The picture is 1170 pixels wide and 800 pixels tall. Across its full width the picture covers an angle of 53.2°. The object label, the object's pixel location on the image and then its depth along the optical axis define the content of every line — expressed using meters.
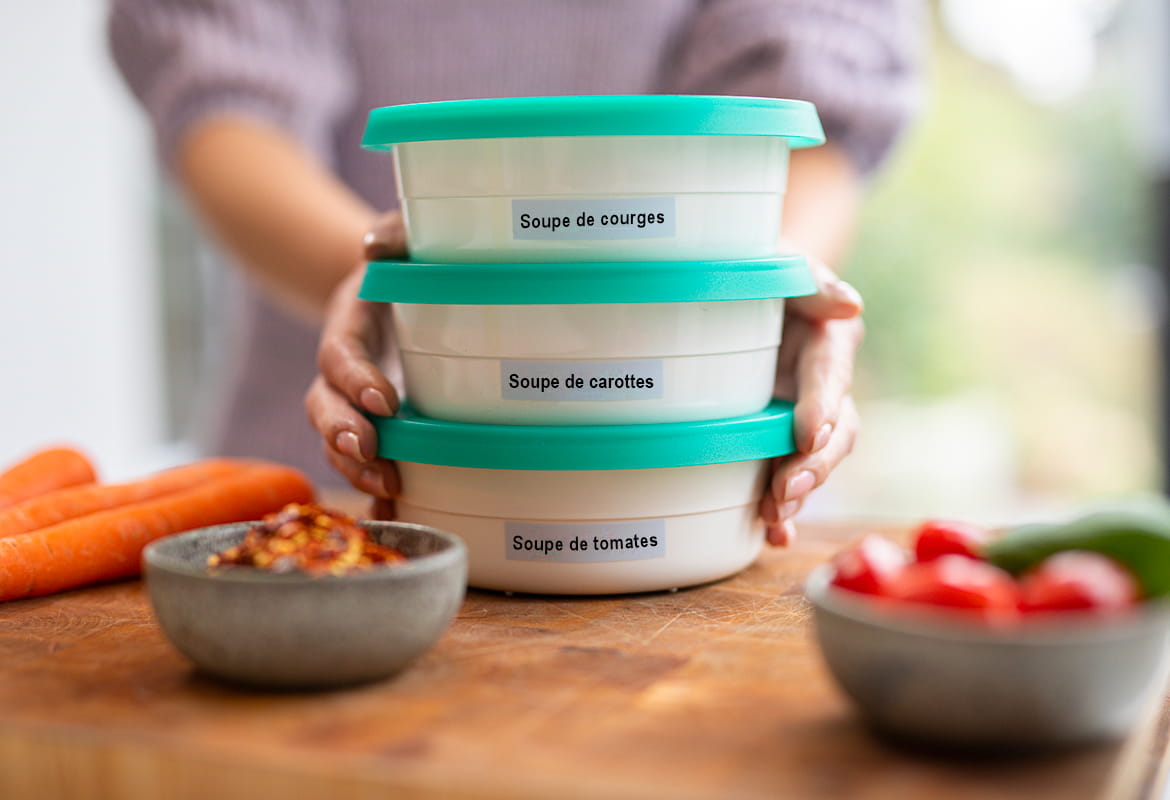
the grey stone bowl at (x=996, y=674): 0.58
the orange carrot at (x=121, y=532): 0.98
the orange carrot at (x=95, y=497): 1.05
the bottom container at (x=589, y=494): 0.90
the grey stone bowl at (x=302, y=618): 0.70
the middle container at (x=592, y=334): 0.87
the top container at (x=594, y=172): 0.85
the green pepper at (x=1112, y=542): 0.63
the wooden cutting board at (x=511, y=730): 0.61
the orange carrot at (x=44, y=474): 1.12
